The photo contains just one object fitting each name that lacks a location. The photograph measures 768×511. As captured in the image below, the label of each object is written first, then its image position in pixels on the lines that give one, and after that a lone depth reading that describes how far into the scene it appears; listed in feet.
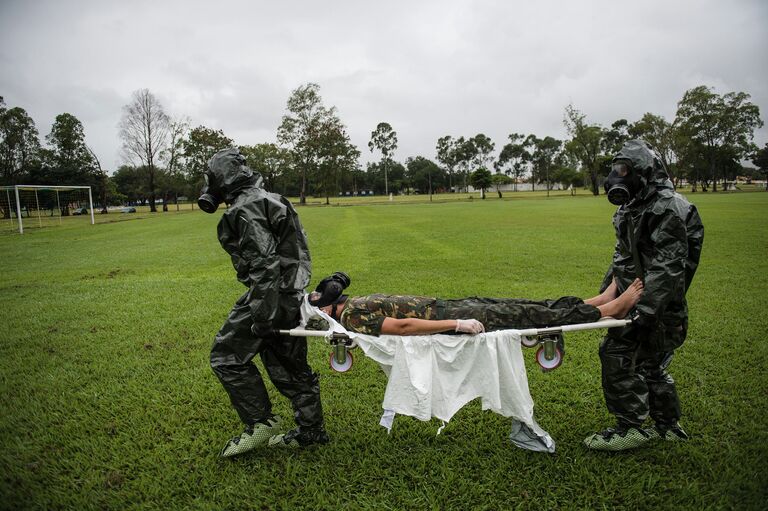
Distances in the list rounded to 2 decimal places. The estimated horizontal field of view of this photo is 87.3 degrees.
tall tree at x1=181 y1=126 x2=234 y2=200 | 220.23
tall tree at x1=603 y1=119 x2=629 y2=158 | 308.21
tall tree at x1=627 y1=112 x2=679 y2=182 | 246.45
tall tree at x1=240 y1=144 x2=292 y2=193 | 245.45
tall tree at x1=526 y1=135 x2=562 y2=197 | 425.69
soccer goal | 113.36
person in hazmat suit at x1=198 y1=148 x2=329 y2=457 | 10.30
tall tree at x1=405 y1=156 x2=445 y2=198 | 378.55
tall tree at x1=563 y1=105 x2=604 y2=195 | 250.37
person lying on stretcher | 11.34
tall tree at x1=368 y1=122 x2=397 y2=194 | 388.57
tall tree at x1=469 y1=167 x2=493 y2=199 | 242.58
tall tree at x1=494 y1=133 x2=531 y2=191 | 452.35
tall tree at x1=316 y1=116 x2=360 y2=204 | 224.94
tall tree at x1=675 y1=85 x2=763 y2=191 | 228.43
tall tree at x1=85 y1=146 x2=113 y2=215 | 199.41
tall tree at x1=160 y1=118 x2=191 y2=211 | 207.72
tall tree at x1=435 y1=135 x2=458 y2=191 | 401.90
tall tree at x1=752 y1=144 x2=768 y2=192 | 279.20
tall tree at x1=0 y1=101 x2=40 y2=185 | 161.17
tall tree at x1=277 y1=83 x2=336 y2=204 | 223.51
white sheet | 10.38
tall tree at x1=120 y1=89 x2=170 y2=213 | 191.83
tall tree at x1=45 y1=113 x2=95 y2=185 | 193.37
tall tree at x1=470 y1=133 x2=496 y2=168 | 409.28
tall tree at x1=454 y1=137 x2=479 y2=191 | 398.01
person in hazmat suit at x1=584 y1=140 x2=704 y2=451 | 10.10
